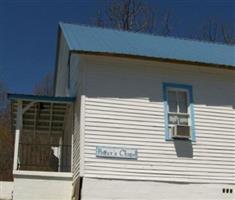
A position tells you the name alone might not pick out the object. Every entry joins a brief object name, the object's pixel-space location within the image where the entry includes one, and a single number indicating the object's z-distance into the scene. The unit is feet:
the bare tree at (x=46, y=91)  147.60
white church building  46.57
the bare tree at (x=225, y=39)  119.24
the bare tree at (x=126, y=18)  113.00
